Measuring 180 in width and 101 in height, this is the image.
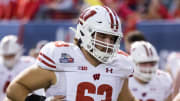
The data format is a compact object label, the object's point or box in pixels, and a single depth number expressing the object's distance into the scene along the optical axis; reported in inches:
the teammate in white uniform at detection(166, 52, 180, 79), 592.1
